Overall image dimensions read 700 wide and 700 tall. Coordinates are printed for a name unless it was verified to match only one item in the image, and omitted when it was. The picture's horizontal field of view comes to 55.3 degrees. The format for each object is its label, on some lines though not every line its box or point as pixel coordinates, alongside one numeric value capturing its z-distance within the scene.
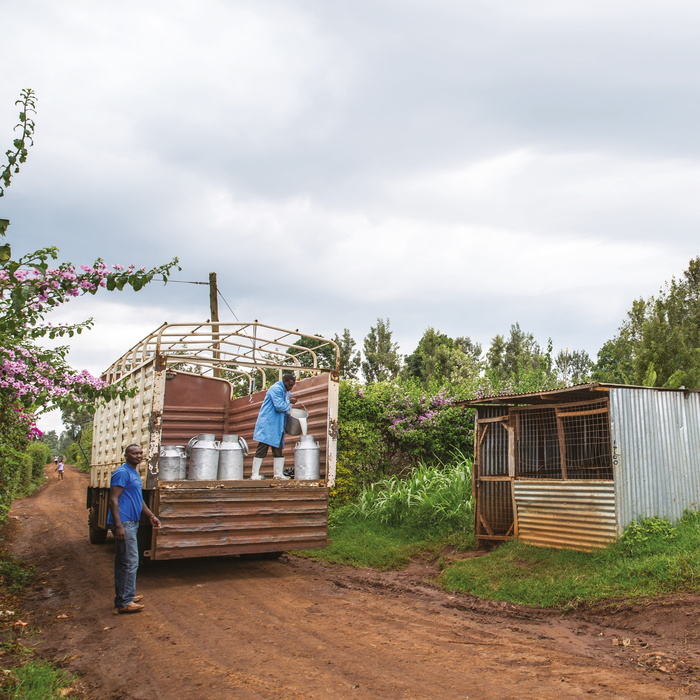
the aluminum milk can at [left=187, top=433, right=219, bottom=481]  8.64
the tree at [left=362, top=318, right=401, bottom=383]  32.81
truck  8.00
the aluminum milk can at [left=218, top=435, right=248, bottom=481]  8.79
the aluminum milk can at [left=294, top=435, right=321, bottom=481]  8.94
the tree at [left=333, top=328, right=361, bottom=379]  34.34
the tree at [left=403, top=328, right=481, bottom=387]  26.71
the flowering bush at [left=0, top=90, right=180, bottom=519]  4.64
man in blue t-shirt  6.72
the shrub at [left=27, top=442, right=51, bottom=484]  30.52
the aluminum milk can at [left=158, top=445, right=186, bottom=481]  8.55
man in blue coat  9.04
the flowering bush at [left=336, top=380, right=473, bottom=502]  14.23
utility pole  19.23
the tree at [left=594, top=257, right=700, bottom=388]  20.25
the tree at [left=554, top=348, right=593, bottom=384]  58.85
